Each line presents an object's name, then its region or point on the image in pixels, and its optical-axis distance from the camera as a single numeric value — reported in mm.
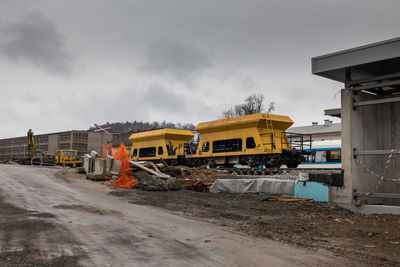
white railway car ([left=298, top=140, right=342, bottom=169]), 28875
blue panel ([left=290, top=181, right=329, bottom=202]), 10969
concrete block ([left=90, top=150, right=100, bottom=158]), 20438
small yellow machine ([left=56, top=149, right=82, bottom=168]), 39997
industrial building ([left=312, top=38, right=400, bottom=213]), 9461
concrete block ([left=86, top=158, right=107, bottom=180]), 18375
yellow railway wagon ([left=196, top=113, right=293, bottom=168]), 19881
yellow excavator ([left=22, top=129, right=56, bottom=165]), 37500
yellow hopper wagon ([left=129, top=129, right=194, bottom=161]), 26797
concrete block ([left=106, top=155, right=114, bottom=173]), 19172
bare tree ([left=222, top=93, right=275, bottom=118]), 53281
